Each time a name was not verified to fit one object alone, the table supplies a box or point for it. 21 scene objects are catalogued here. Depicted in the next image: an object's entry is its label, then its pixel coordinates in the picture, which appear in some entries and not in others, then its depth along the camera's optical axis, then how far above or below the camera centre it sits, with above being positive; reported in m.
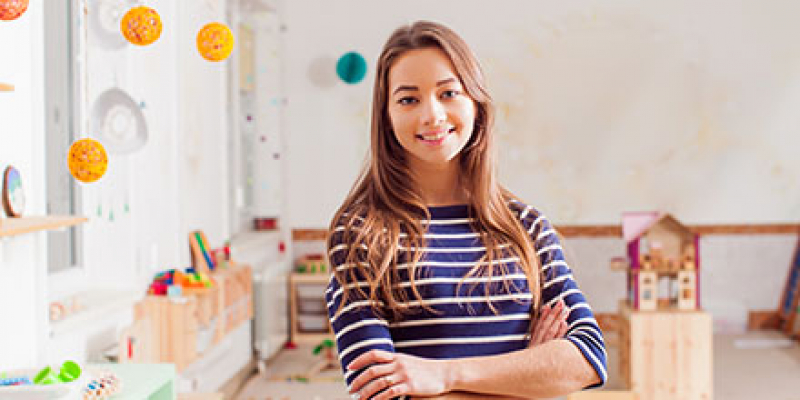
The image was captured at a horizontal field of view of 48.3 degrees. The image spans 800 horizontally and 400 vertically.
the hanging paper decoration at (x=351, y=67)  5.84 +0.74
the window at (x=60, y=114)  3.12 +0.24
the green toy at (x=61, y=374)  2.02 -0.44
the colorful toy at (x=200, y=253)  4.02 -0.33
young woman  1.33 -0.13
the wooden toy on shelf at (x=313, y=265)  5.83 -0.56
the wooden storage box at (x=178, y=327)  3.34 -0.56
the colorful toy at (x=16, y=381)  2.03 -0.46
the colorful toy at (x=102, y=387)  2.10 -0.50
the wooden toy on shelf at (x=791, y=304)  5.69 -0.83
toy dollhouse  4.23 -0.40
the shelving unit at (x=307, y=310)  5.73 -0.85
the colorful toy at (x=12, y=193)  2.35 -0.03
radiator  5.01 -0.63
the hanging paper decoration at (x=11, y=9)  1.69 +0.33
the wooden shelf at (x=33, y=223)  2.15 -0.11
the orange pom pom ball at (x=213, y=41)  2.14 +0.33
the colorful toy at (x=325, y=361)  4.99 -1.06
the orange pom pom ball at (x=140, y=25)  2.00 +0.35
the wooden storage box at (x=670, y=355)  4.11 -0.83
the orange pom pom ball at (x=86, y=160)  1.96 +0.05
